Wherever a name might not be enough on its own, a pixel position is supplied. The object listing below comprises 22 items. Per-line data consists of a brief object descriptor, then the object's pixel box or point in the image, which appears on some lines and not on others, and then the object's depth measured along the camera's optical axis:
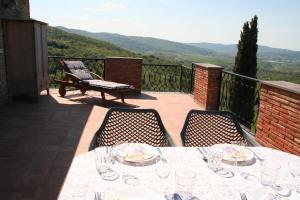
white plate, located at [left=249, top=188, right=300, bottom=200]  1.44
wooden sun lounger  6.62
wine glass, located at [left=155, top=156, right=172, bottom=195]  1.61
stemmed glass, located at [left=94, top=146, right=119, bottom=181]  1.62
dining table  1.46
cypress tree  14.70
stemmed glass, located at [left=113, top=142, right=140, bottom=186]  1.58
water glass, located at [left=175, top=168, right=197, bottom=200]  1.48
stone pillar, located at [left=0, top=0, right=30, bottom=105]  6.02
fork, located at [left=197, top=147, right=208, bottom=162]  1.86
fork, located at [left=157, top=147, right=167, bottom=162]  1.83
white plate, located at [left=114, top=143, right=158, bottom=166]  1.78
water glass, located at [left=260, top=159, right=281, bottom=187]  1.58
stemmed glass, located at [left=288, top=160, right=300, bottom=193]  1.60
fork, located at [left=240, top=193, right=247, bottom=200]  1.44
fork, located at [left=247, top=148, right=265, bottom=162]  1.89
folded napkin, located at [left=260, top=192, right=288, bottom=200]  1.44
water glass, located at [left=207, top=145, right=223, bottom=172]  1.75
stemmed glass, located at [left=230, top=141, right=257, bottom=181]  1.66
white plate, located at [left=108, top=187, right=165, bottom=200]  1.42
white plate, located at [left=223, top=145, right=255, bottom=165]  1.83
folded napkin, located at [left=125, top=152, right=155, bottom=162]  1.80
